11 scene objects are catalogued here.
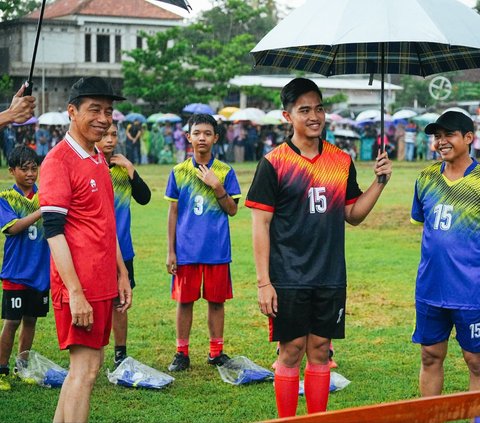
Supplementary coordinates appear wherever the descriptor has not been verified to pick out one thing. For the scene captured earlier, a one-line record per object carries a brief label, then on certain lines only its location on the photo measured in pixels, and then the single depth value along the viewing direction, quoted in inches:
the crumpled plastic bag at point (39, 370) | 274.5
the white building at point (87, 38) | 2110.0
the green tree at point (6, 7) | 574.9
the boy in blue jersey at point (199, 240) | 300.0
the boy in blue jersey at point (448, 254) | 221.3
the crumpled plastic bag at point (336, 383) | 271.4
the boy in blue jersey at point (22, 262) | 279.6
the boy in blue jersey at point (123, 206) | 294.0
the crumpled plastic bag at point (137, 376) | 273.0
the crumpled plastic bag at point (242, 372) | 278.7
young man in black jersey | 219.3
